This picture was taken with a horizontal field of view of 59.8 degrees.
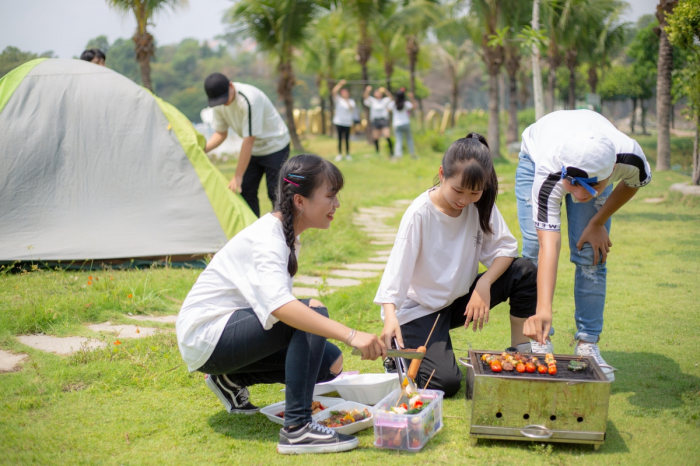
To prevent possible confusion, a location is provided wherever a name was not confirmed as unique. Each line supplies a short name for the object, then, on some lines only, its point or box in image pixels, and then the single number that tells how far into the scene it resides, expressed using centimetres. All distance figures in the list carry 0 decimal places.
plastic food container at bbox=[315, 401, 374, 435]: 240
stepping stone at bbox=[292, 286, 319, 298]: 441
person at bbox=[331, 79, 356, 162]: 1341
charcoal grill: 221
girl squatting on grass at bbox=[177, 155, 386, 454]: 216
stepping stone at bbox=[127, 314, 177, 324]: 391
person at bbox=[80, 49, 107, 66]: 580
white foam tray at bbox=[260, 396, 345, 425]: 246
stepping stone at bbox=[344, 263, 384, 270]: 537
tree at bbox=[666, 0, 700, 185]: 588
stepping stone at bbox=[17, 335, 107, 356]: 334
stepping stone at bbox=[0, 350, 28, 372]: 306
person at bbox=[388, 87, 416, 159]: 1268
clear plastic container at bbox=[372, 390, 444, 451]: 224
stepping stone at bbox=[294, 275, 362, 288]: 482
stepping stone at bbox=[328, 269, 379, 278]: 508
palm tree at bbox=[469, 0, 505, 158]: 1206
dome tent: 508
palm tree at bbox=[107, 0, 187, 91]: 1061
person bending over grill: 244
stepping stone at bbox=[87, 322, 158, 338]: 360
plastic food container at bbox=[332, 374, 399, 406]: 267
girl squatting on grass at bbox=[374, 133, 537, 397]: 270
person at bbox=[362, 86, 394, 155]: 1407
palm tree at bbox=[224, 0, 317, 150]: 1318
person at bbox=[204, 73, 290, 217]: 500
